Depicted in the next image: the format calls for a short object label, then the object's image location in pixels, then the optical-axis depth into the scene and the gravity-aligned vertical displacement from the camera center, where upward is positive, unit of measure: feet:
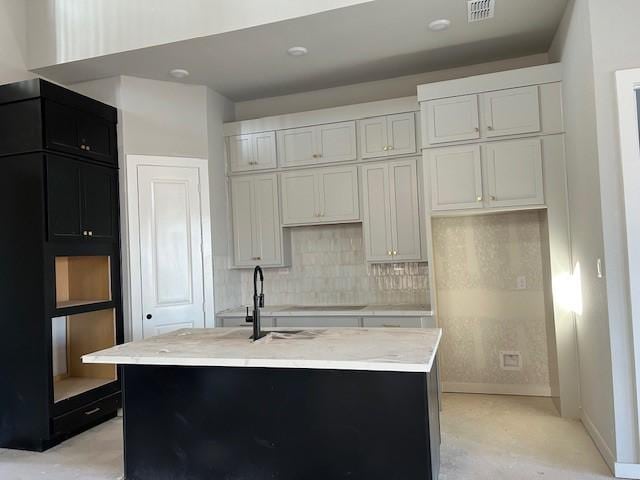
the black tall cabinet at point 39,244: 11.39 +0.61
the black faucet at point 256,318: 9.19 -1.13
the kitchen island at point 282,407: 7.51 -2.49
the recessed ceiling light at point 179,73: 13.96 +5.52
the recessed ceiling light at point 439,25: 11.63 +5.49
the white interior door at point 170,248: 14.05 +0.43
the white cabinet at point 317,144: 14.75 +3.47
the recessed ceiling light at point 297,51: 12.85 +5.51
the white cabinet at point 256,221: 15.55 +1.22
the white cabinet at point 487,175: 12.37 +1.92
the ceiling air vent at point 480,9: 10.77 +5.47
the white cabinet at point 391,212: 14.06 +1.22
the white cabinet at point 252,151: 15.53 +3.50
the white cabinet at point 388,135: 14.10 +3.47
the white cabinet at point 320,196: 14.74 +1.87
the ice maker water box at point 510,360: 14.16 -3.30
